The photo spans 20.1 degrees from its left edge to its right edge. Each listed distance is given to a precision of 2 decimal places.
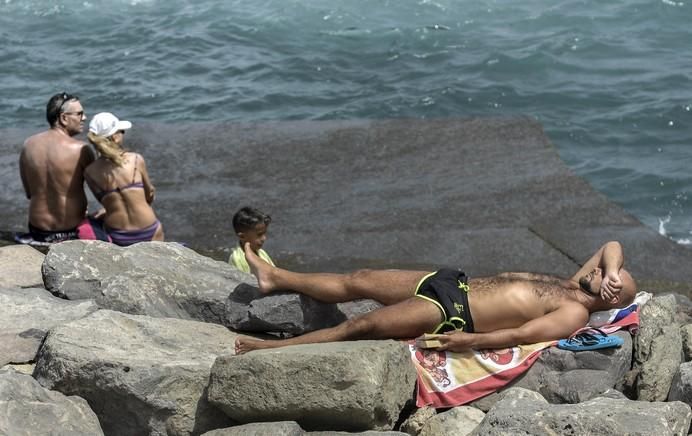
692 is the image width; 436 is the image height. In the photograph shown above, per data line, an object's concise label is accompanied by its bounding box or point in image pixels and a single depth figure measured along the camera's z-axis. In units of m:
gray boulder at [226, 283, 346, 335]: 11.36
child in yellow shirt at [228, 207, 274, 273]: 12.25
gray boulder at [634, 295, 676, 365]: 10.92
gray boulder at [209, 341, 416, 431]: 9.14
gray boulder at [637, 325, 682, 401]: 10.49
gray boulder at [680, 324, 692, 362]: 11.29
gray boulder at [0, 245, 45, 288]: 13.04
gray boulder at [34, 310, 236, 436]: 9.64
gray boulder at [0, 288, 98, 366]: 10.76
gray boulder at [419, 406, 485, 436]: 9.79
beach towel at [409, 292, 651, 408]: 10.46
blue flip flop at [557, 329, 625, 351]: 10.69
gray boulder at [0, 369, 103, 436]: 9.16
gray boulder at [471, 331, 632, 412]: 10.36
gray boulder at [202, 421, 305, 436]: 9.01
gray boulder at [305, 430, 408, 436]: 9.12
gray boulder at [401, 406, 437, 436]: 10.05
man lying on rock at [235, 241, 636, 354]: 10.58
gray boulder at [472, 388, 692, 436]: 8.54
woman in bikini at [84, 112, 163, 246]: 15.04
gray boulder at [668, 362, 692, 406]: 10.04
